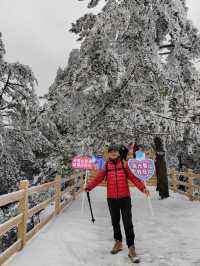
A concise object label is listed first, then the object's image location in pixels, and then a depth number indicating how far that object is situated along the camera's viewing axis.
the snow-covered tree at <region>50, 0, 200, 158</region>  5.81
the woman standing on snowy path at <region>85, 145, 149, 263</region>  3.54
